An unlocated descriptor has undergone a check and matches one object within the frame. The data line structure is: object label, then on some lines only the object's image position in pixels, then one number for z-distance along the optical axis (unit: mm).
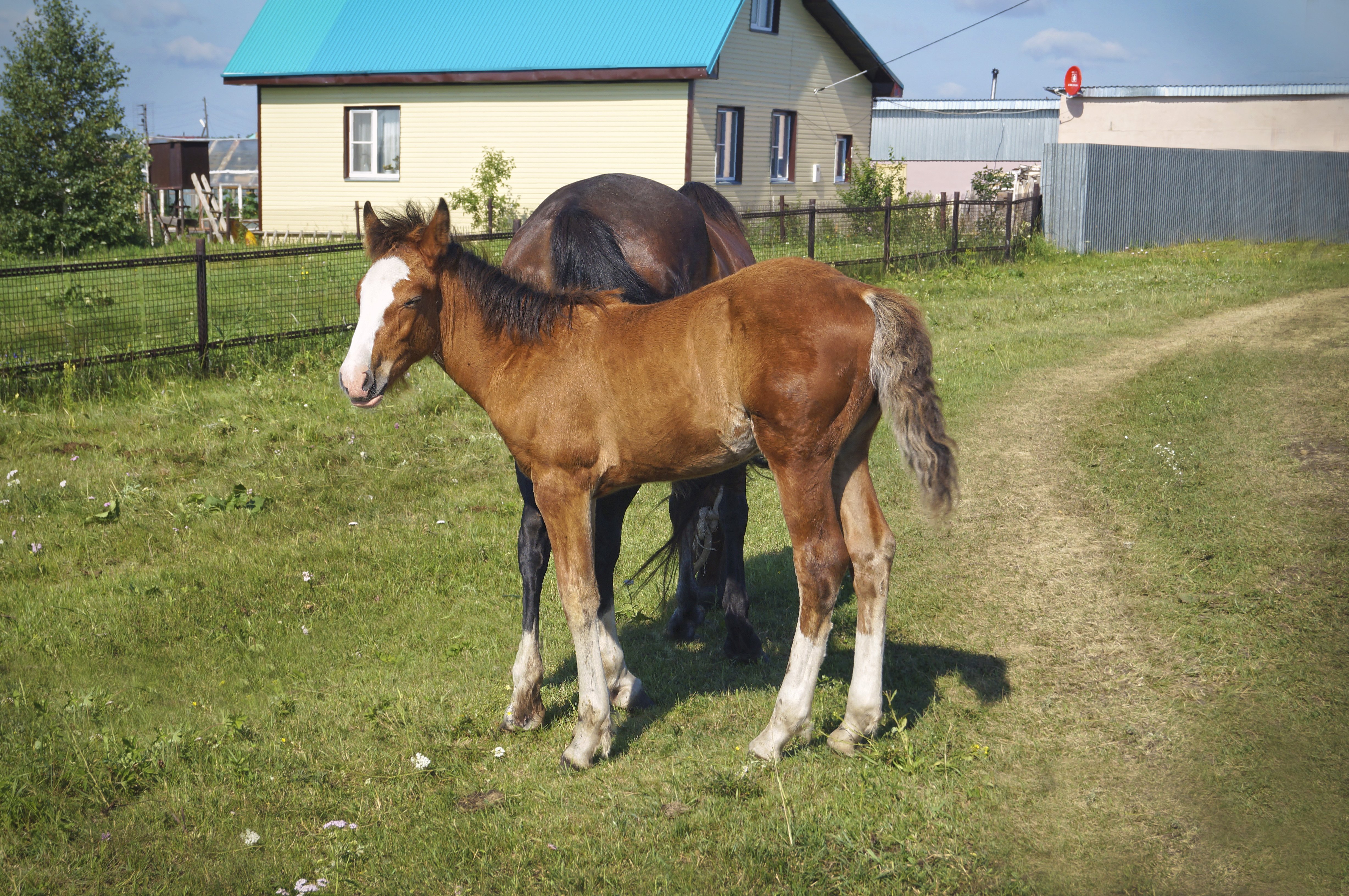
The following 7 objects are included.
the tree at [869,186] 25281
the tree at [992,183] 24609
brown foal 3715
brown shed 33312
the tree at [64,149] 22281
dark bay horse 4613
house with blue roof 22141
